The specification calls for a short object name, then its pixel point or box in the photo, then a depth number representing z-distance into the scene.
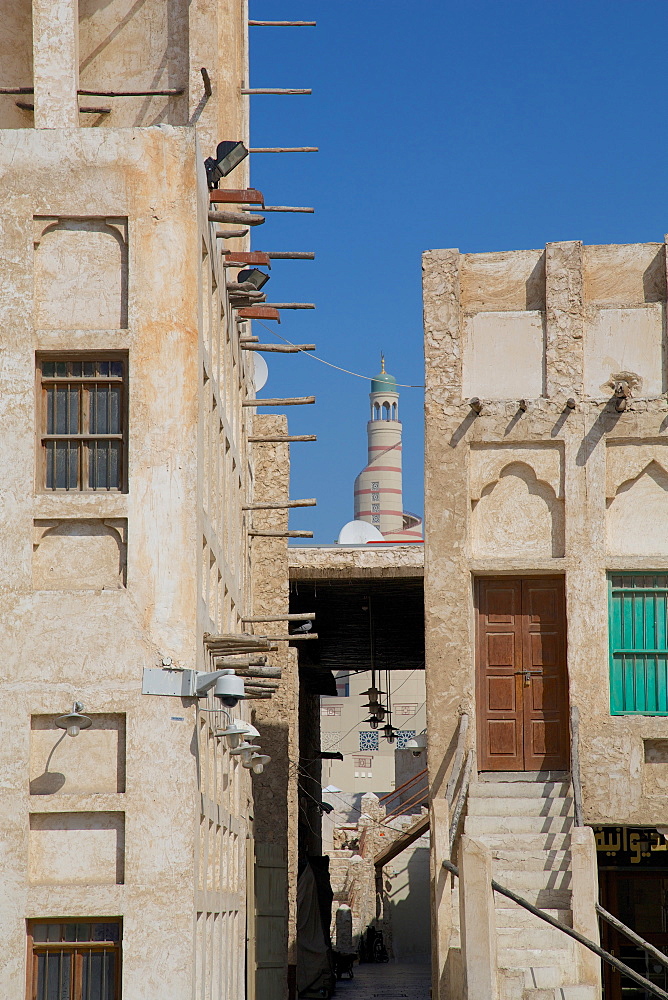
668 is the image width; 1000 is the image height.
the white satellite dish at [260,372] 21.16
